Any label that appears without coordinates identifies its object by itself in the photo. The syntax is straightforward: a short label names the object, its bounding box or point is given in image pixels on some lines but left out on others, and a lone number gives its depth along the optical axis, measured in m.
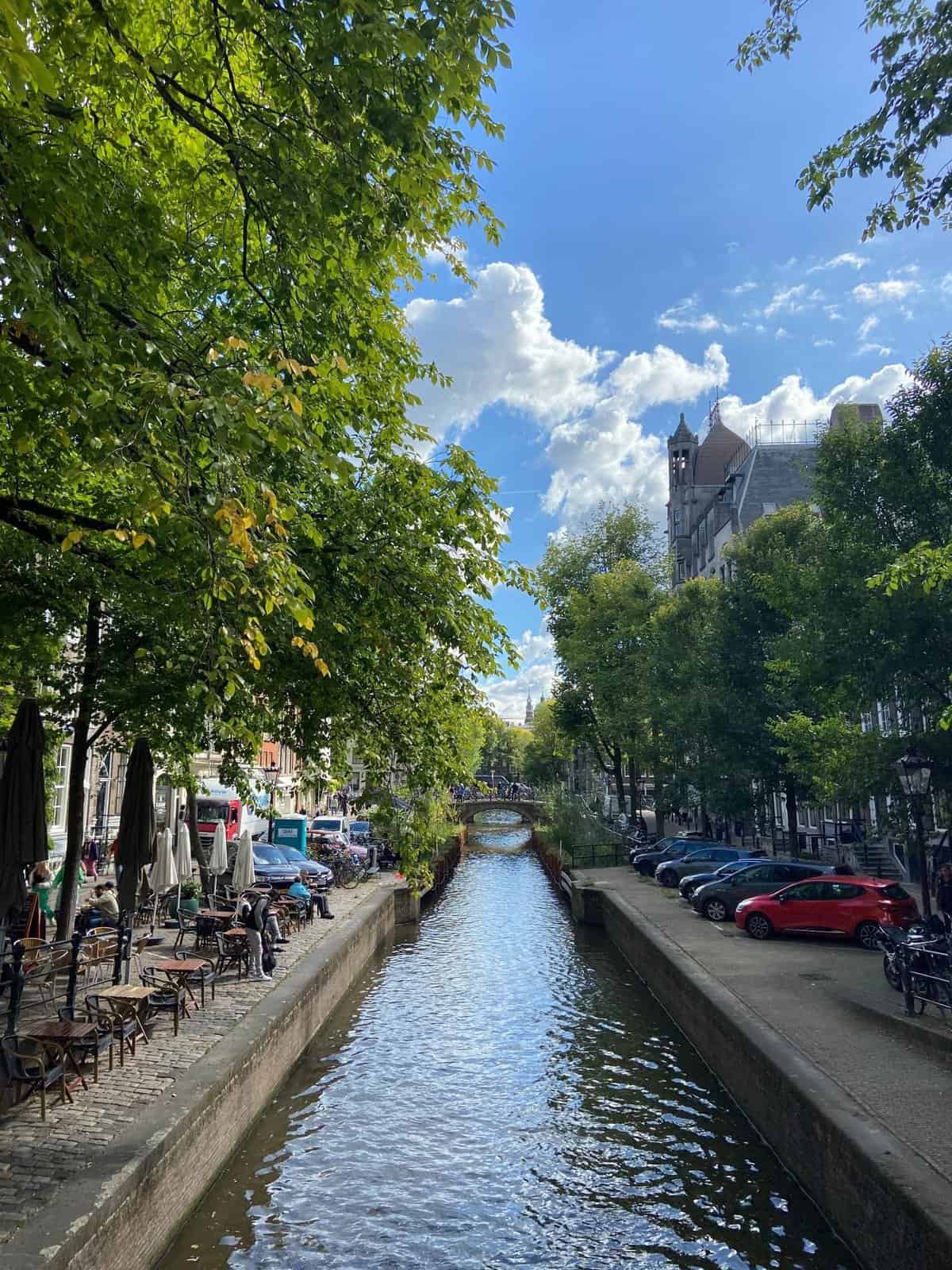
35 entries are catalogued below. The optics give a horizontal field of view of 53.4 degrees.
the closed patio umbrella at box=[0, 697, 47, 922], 11.67
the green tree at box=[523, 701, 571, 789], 98.44
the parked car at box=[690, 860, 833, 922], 24.02
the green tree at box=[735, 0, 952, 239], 9.33
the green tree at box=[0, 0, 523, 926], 5.74
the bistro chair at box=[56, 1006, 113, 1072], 10.29
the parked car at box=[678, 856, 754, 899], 27.05
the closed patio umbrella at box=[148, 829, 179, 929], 20.16
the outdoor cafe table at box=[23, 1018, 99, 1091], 9.86
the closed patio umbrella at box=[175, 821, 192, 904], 24.77
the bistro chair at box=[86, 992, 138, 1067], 10.98
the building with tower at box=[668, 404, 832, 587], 61.78
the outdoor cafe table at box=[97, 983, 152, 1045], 11.35
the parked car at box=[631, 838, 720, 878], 36.38
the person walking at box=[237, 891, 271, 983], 16.14
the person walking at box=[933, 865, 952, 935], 16.08
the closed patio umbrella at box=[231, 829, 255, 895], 23.22
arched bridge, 92.50
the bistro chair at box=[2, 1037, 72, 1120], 9.34
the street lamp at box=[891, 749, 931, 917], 16.73
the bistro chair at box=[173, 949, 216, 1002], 14.53
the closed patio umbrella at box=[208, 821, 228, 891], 25.22
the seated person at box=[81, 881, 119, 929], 17.72
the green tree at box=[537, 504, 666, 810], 50.00
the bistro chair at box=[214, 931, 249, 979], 16.58
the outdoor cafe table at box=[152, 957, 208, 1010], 13.45
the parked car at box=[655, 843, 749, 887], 31.88
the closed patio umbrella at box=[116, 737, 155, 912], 15.12
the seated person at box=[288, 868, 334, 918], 23.28
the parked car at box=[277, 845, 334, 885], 29.39
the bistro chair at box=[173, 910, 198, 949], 18.06
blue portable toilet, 36.28
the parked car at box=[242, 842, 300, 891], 26.12
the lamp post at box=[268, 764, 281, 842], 24.81
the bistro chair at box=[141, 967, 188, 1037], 12.42
